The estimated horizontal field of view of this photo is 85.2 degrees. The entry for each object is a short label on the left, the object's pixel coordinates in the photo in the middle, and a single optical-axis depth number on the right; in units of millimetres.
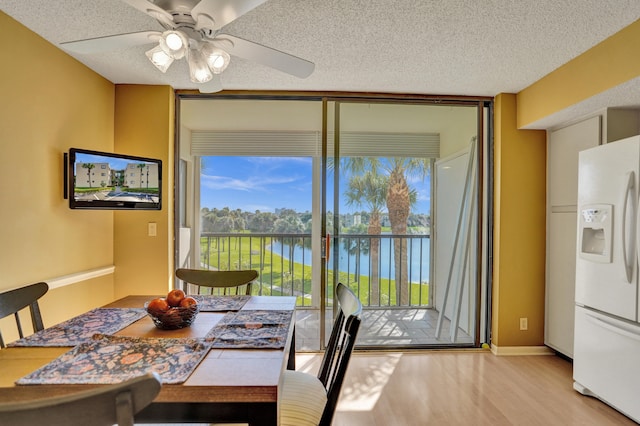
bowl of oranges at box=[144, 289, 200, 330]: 1438
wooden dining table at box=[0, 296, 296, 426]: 979
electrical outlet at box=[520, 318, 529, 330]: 3059
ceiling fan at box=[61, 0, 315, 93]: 1258
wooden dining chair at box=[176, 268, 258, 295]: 2293
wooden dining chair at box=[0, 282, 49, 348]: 1528
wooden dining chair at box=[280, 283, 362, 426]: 1220
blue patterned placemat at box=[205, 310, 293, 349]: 1301
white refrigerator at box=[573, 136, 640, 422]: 1971
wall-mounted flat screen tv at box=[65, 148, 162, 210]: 2326
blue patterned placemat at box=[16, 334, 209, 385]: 1019
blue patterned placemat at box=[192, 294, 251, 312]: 1791
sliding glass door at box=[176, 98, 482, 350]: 3242
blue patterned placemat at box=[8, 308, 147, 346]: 1304
